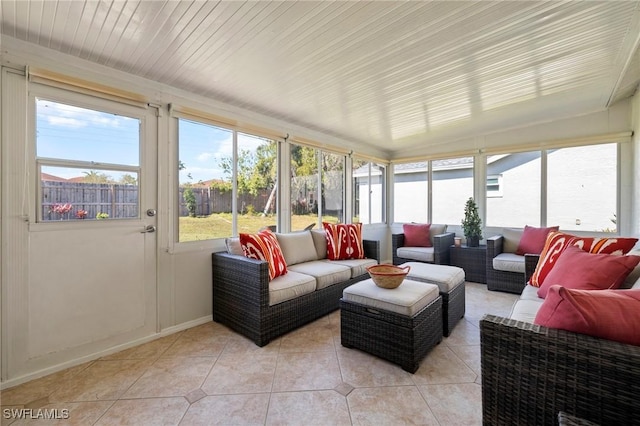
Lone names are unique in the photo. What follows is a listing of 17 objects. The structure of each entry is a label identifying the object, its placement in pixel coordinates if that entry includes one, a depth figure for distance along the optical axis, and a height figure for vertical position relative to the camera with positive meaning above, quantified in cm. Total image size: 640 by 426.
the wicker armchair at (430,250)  420 -62
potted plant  432 -22
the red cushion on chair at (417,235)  468 -41
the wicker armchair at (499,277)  353 -87
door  189 -16
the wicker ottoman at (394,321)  191 -82
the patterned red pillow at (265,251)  263 -40
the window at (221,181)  275 +34
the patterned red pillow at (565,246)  202 -27
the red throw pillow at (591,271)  153 -35
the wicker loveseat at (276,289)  231 -75
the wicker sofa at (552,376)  85 -58
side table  407 -76
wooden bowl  218 -53
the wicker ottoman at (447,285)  240 -68
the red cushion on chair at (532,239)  365 -38
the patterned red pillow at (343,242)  354 -41
